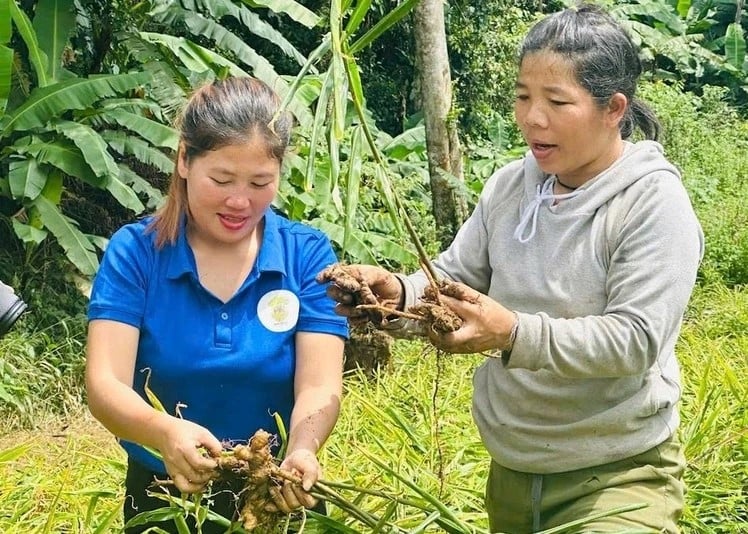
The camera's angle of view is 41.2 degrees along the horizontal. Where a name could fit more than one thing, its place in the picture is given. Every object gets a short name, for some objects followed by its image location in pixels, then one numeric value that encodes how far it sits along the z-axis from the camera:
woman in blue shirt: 2.02
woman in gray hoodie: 1.83
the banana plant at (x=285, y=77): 6.14
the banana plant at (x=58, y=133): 5.58
